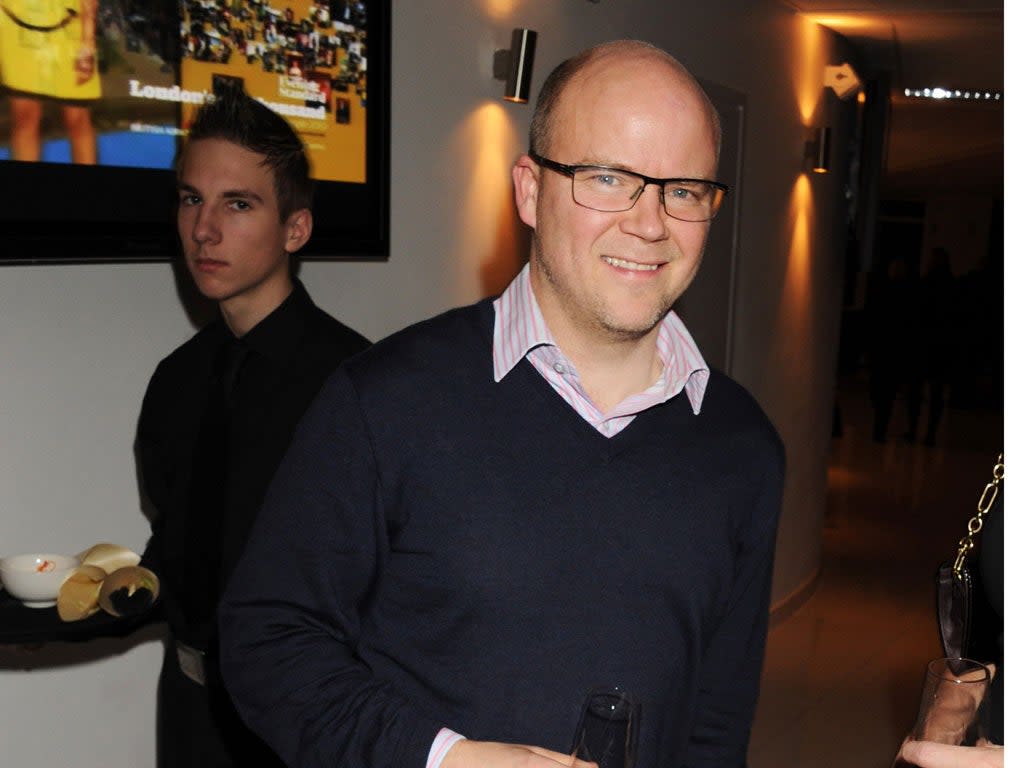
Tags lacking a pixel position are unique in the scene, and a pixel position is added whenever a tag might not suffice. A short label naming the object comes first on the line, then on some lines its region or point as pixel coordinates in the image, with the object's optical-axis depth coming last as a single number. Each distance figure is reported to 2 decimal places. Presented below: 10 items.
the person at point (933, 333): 11.82
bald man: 1.35
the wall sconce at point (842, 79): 6.62
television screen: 2.24
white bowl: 1.93
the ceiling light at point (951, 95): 8.69
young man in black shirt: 2.13
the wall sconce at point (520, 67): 3.62
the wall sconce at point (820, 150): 6.39
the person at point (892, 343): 11.59
